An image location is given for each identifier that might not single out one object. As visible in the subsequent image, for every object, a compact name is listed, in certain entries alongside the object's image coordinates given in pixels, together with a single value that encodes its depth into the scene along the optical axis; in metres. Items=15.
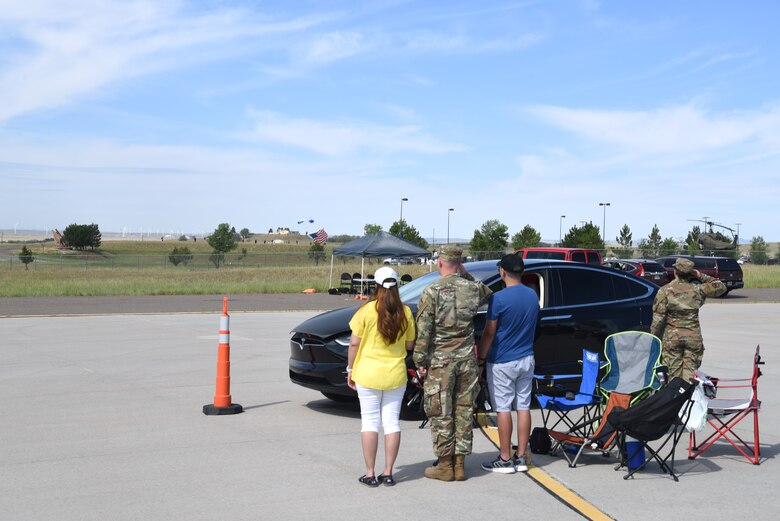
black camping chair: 6.59
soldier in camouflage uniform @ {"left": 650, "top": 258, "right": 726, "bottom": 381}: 8.22
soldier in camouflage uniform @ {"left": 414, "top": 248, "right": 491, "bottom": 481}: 6.33
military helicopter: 59.22
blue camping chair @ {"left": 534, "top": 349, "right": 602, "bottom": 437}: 7.29
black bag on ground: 7.48
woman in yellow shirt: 6.23
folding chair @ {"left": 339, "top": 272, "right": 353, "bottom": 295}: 33.03
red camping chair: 7.14
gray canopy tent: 32.44
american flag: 43.94
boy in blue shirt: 6.63
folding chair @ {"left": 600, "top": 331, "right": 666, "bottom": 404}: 7.64
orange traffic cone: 8.98
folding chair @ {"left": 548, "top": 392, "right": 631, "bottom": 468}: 6.95
